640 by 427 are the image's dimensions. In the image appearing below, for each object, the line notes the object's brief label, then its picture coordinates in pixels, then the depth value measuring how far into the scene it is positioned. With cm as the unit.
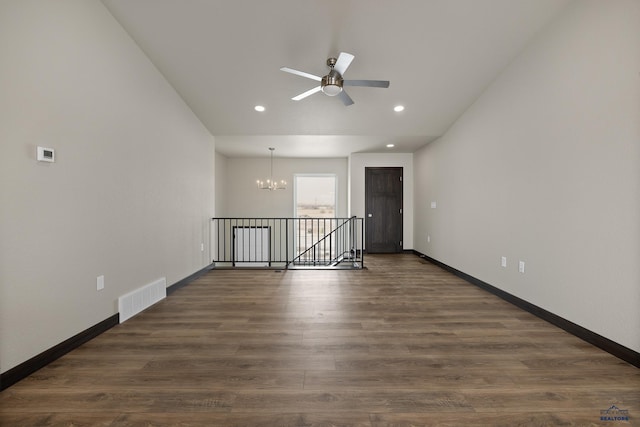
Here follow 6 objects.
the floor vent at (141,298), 292
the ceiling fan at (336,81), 305
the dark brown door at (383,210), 723
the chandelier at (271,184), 733
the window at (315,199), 816
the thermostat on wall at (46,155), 204
